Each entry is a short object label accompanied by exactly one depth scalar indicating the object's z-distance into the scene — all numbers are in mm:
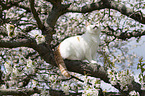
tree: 5043
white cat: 6242
